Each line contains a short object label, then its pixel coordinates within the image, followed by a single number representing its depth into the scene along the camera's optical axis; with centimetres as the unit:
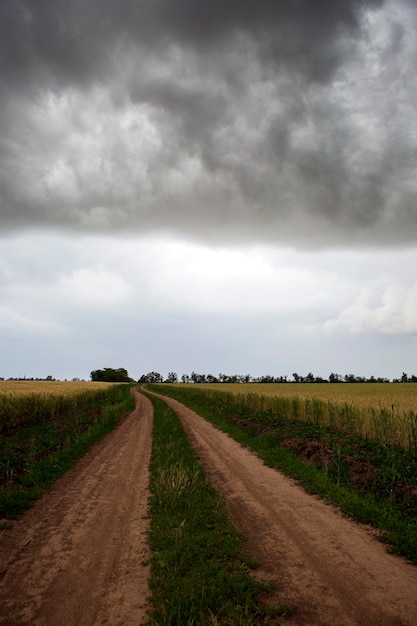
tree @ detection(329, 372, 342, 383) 14310
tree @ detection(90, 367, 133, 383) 15200
